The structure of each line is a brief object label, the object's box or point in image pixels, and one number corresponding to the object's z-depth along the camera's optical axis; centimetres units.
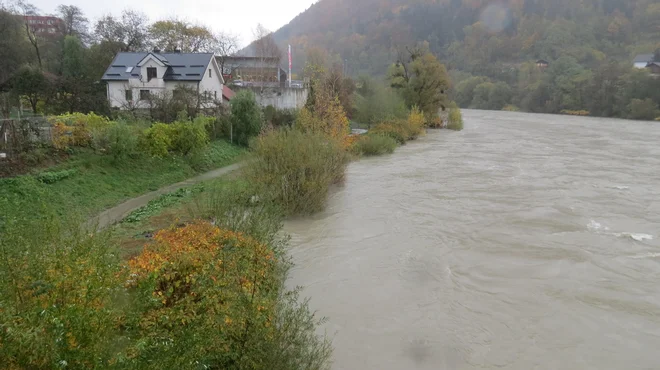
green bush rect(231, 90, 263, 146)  2581
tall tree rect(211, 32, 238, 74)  5026
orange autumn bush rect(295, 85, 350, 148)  2181
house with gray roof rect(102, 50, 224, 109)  3089
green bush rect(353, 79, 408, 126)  3631
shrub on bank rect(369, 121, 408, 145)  3238
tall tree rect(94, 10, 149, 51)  4375
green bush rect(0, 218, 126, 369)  346
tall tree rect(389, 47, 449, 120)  4294
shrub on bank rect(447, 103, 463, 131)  4378
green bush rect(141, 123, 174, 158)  1958
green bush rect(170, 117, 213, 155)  2097
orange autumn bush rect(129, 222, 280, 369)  466
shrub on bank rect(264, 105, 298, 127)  3000
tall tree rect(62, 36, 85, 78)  3600
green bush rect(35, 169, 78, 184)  1472
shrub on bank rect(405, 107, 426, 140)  3562
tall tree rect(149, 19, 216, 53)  4781
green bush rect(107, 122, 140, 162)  1795
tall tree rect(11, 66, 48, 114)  2600
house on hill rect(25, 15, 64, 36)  4666
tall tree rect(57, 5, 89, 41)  4750
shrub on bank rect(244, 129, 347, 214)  1402
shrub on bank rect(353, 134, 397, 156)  2733
